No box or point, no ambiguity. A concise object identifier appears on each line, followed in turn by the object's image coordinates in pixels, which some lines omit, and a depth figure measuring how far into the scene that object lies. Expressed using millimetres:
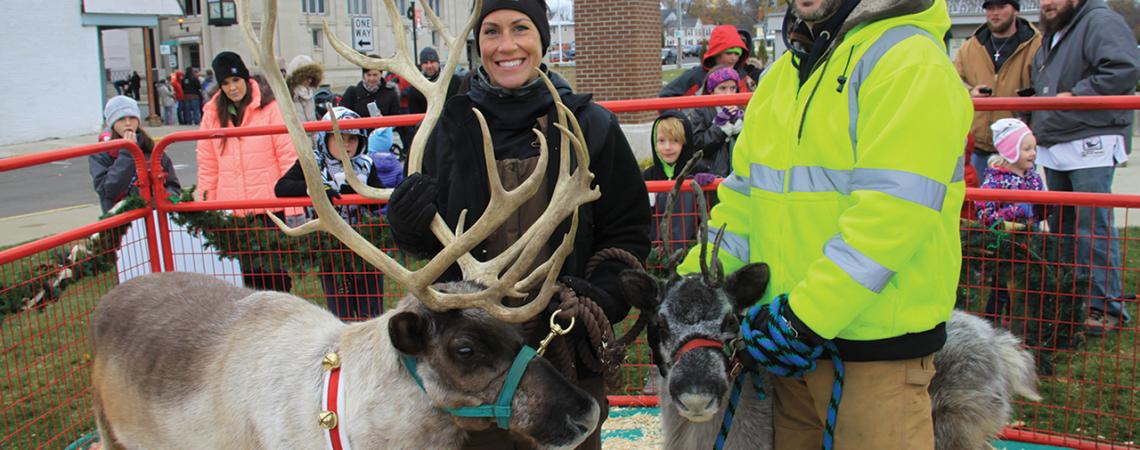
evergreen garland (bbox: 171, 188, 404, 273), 5773
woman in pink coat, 6383
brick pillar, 15594
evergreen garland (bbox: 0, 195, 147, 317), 4902
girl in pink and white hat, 6031
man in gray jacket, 6180
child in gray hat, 7254
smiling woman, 3141
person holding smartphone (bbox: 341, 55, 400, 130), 10984
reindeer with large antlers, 2898
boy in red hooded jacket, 9211
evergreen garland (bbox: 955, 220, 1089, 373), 4898
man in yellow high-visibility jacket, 2365
